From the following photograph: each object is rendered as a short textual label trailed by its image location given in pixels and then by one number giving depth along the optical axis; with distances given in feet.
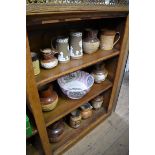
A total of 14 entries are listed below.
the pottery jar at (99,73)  3.72
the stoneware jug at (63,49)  2.55
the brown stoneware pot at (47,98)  2.77
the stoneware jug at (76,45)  2.70
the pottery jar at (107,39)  3.19
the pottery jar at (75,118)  3.71
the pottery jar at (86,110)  3.96
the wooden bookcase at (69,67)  1.97
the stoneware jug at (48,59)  2.45
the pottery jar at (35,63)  2.27
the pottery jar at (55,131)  3.40
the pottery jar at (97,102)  4.22
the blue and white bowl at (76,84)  3.12
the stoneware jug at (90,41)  3.00
